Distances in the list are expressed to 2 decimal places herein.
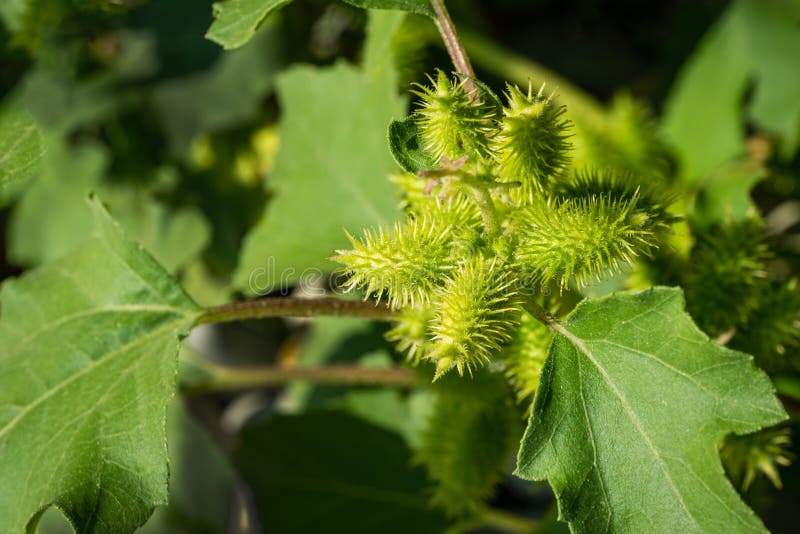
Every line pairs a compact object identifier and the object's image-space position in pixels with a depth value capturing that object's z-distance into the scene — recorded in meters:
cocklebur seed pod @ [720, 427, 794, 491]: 0.44
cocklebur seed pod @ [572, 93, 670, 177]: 0.50
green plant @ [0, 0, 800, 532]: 0.41
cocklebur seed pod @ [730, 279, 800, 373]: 0.45
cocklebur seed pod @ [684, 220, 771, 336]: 0.44
